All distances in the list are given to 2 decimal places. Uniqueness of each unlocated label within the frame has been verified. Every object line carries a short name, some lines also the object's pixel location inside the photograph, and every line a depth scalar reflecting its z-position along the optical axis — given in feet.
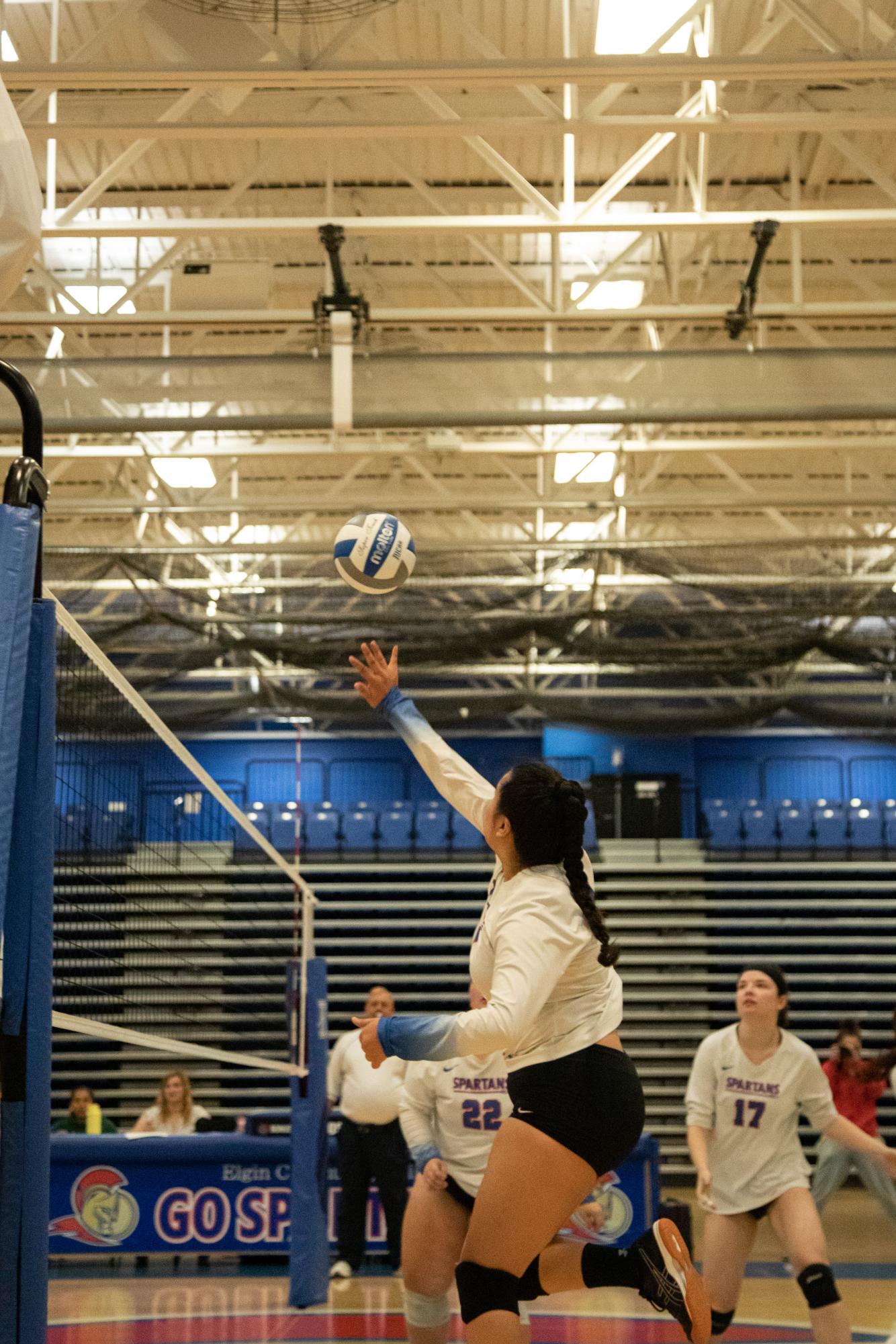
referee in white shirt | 29.45
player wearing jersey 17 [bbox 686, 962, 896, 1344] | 16.29
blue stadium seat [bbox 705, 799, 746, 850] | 61.52
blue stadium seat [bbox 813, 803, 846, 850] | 61.00
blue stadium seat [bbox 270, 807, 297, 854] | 60.95
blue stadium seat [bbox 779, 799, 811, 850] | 60.85
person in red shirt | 33.81
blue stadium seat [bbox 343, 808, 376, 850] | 62.13
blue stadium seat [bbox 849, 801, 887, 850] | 61.46
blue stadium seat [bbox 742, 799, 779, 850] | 61.31
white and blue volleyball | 16.72
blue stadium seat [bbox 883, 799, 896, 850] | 61.52
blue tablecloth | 30.76
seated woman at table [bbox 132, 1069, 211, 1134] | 35.45
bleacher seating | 55.47
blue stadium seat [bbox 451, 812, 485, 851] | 61.57
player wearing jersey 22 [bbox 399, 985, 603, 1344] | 15.12
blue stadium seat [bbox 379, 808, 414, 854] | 61.87
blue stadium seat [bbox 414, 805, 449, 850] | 61.72
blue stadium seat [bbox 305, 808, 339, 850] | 61.93
